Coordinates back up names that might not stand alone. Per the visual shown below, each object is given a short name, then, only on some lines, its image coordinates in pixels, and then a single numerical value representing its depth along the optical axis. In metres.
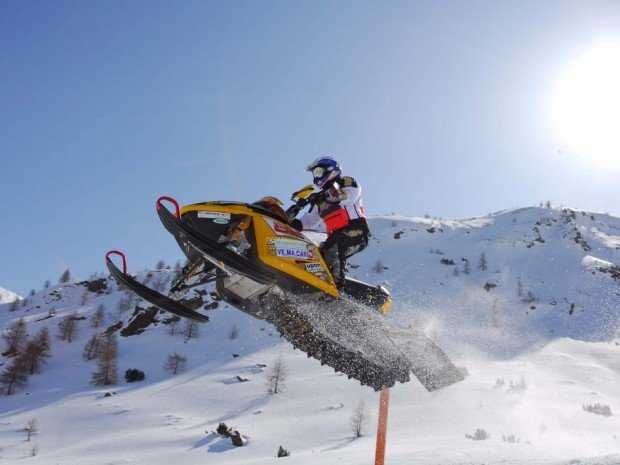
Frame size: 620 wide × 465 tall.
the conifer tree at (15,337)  52.47
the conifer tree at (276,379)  36.12
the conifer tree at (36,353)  47.02
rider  5.83
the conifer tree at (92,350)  49.12
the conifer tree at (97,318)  57.94
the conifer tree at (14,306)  79.29
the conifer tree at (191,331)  50.16
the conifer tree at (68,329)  55.47
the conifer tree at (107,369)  42.38
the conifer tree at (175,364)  43.31
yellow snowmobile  4.88
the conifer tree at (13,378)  44.72
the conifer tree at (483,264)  61.34
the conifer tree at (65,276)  106.72
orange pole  5.26
